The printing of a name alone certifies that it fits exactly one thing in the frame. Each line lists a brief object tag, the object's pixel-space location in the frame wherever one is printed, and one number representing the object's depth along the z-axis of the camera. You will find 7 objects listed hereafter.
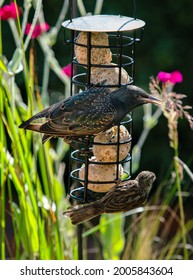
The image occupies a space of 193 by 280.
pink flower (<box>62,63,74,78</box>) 6.71
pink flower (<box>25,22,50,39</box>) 6.61
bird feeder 5.26
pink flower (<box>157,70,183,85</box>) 5.97
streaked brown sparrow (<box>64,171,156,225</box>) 5.23
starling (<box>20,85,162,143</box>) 5.04
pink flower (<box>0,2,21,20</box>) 6.49
